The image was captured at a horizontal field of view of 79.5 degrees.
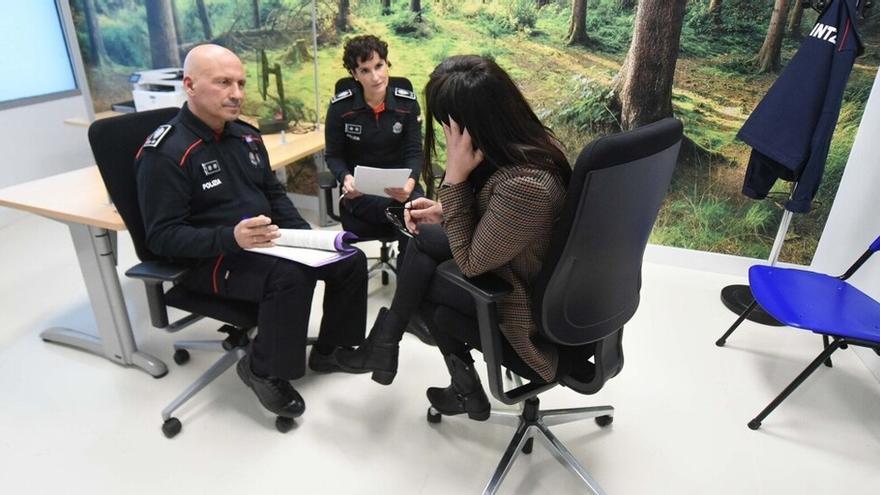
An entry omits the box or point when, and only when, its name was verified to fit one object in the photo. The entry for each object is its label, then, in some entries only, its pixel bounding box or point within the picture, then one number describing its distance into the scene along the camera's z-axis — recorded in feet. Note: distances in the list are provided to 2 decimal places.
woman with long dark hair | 3.88
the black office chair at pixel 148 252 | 5.33
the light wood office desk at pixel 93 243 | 6.03
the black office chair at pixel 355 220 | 8.04
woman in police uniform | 7.77
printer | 8.81
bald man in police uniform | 5.39
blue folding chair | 5.71
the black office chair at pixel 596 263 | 3.51
